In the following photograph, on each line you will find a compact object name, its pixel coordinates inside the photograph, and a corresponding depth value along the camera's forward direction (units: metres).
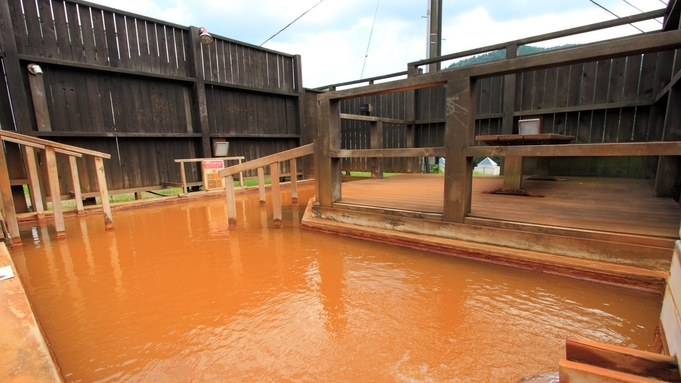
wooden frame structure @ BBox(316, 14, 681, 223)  1.96
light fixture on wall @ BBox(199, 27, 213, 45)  6.64
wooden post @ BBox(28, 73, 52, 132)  4.92
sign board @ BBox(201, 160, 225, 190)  6.54
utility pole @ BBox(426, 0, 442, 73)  7.18
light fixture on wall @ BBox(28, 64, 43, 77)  4.82
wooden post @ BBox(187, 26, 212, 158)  6.75
